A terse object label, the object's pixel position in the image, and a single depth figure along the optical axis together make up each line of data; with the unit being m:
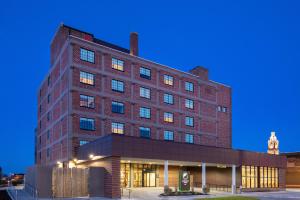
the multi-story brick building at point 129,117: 27.81
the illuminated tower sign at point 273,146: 46.33
